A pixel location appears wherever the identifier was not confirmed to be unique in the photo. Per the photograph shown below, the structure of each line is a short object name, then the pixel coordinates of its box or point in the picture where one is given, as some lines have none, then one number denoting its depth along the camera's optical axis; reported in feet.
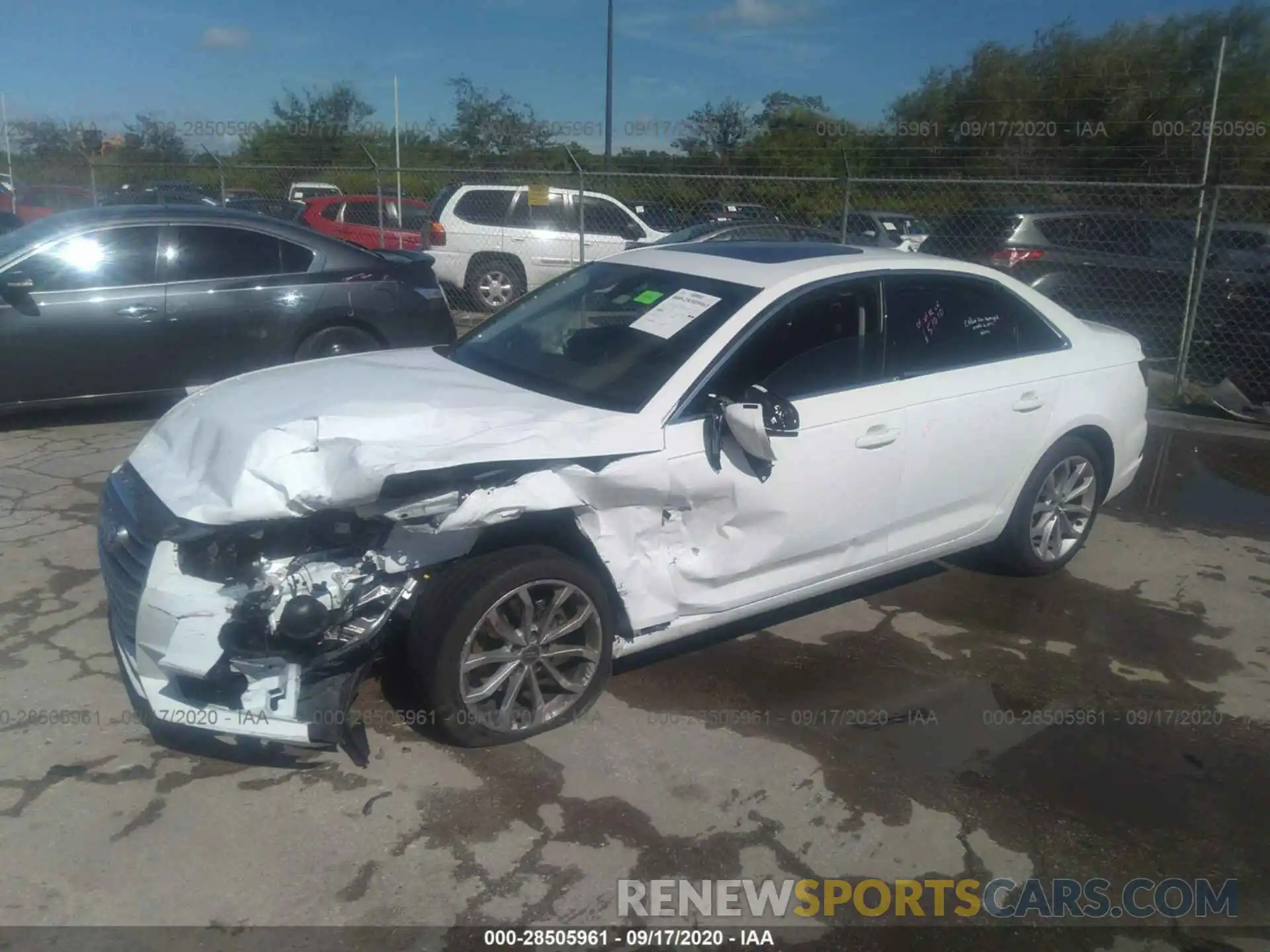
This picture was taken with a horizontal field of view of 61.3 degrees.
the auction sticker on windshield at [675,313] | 13.83
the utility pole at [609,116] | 76.58
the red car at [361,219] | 48.62
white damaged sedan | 10.82
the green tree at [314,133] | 99.40
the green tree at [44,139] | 101.35
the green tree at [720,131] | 88.89
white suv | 43.50
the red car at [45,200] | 68.69
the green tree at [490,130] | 92.43
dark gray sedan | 22.70
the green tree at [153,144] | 96.17
